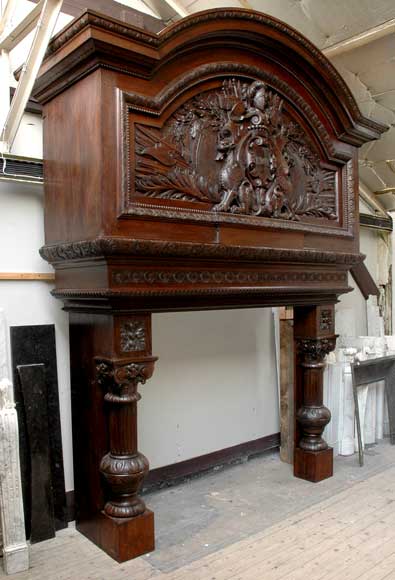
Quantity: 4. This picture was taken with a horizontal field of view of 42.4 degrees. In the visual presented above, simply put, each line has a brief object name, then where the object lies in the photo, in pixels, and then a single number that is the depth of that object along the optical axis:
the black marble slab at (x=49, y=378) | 2.31
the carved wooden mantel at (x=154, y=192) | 1.95
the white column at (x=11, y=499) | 2.01
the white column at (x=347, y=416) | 3.32
